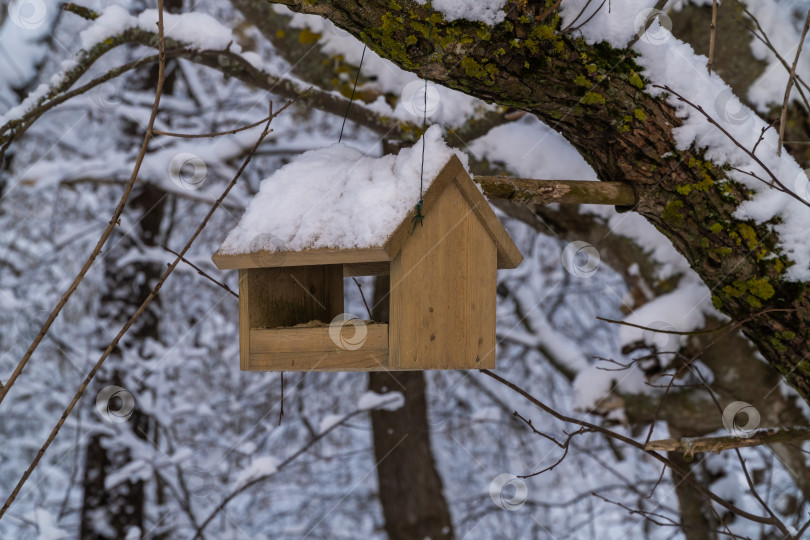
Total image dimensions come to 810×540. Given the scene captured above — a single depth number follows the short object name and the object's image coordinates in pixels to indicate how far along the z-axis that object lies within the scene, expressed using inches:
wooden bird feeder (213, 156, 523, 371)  124.6
